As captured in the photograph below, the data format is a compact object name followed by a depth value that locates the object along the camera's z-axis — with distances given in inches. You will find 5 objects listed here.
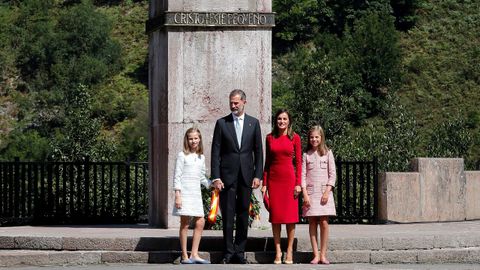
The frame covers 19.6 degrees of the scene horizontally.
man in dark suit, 706.8
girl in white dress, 702.5
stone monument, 834.2
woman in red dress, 709.3
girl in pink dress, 716.7
